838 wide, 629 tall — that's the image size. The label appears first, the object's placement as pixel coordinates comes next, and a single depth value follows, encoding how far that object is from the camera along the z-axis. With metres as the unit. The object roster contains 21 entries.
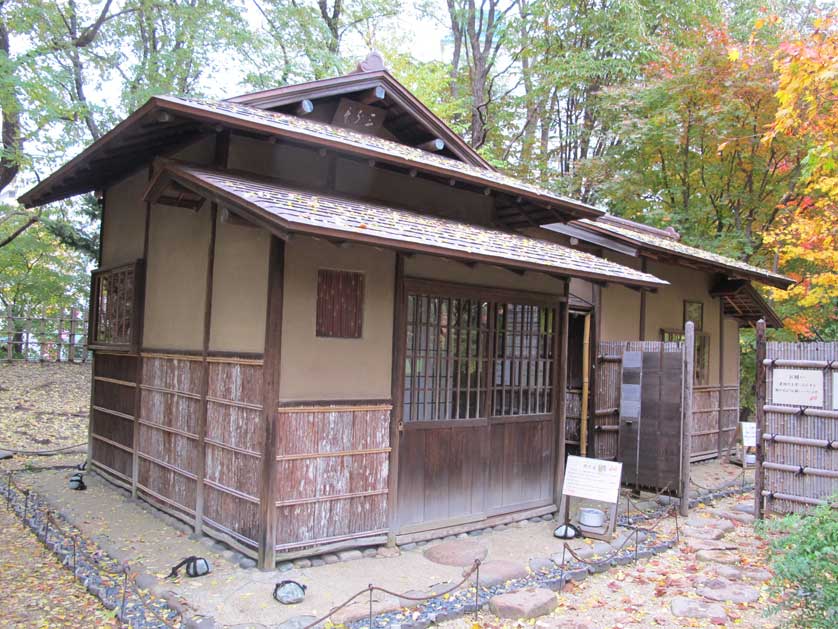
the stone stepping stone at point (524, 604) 5.23
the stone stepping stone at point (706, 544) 7.33
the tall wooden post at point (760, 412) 8.02
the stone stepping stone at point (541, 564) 6.35
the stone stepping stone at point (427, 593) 5.30
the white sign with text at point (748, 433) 11.71
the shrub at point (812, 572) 3.94
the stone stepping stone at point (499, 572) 5.93
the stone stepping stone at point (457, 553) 6.43
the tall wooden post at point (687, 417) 8.75
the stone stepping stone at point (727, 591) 5.80
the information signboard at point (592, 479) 7.38
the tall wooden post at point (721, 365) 13.41
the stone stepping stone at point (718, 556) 6.88
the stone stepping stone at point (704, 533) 7.78
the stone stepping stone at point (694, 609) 5.41
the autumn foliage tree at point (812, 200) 7.91
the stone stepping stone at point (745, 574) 6.34
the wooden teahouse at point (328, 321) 6.04
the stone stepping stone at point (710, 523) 8.15
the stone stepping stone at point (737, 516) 8.59
